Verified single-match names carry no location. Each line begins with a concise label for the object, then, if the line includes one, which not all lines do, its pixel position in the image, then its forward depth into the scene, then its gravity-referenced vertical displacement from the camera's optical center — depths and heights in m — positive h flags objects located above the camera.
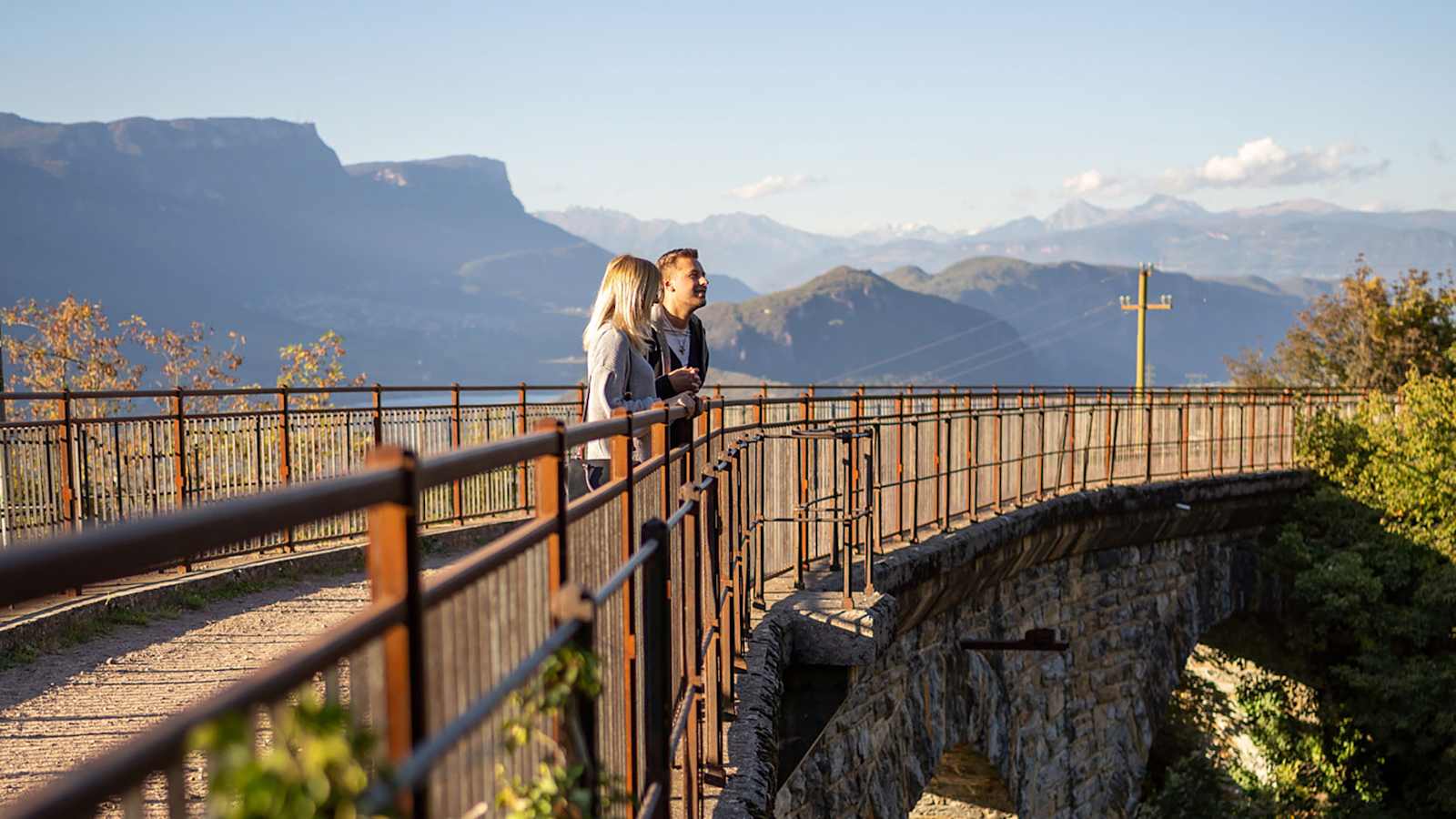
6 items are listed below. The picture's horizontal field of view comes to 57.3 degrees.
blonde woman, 4.93 -0.06
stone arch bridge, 7.69 -3.15
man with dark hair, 5.57 -0.02
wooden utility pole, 41.24 +0.37
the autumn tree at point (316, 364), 27.11 -0.75
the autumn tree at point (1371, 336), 34.94 -0.58
